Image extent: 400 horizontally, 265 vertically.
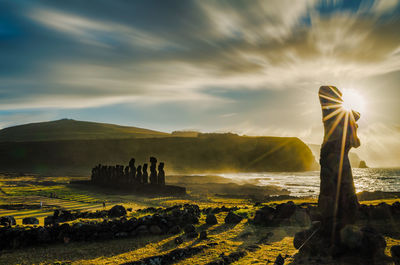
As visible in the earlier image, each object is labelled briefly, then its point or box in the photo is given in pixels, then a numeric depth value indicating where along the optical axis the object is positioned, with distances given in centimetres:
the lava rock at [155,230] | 1244
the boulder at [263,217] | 1391
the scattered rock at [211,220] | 1427
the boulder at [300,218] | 1396
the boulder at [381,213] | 1425
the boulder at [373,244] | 827
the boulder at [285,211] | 1437
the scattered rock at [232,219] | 1453
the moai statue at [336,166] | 941
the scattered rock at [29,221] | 1303
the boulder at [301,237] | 958
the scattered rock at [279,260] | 834
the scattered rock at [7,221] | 1192
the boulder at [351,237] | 850
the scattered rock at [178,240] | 1091
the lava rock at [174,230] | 1265
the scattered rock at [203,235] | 1155
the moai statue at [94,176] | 4938
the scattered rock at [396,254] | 752
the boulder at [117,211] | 1633
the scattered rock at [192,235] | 1170
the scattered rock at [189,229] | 1213
